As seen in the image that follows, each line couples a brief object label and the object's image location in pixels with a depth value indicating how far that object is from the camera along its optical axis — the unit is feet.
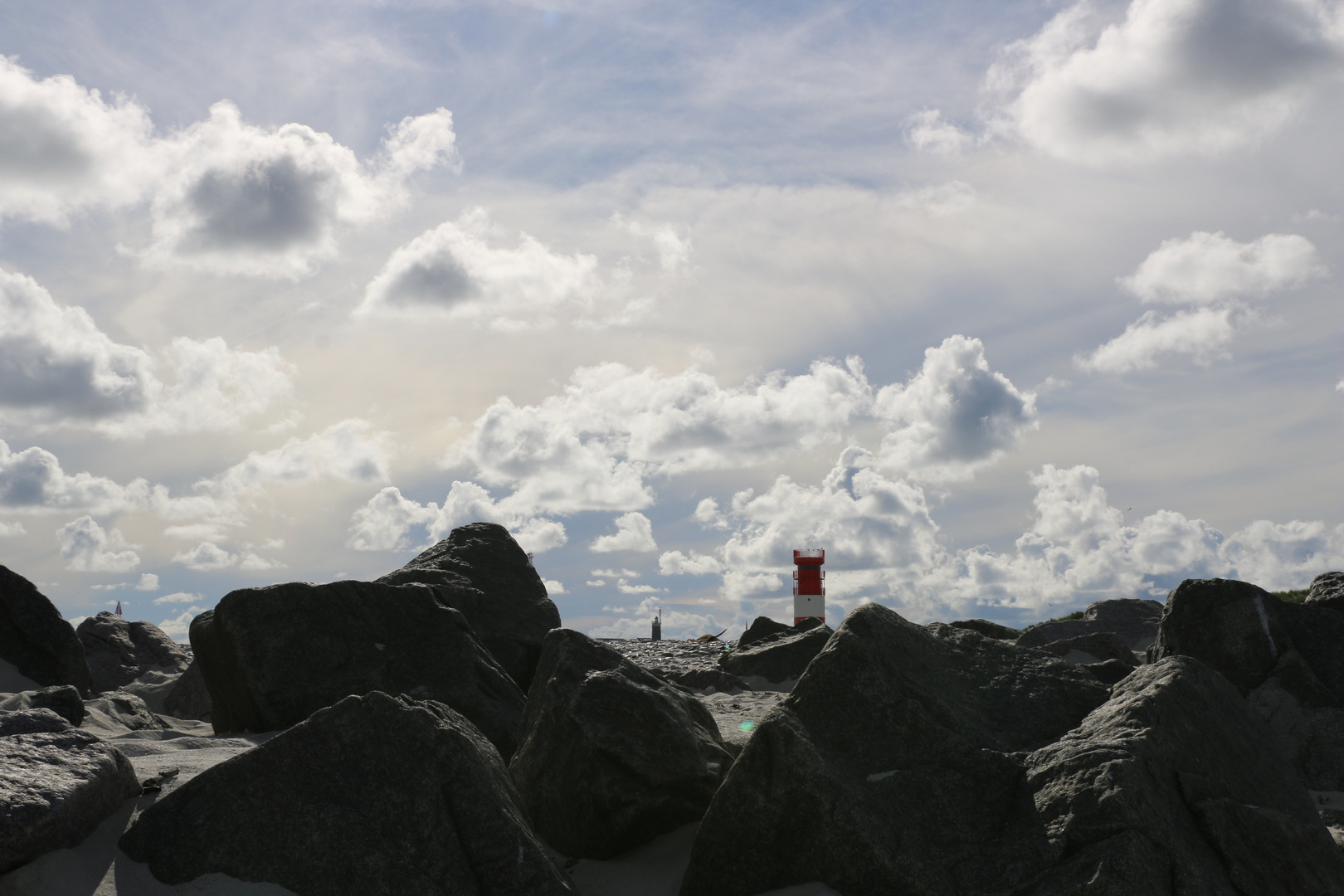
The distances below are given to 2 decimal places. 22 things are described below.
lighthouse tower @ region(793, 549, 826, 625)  133.90
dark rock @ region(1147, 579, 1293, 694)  31.09
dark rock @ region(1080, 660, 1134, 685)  26.16
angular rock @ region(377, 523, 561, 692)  36.98
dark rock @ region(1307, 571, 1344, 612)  35.27
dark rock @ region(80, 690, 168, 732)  30.42
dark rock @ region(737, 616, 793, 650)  67.77
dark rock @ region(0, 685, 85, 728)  26.17
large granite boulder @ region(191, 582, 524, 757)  27.37
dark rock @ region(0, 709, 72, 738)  17.67
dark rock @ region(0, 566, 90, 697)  37.88
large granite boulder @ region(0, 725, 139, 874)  14.69
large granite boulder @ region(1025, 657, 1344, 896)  15.98
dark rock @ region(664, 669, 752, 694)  44.32
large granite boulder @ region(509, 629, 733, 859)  19.51
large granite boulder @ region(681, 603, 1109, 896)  16.90
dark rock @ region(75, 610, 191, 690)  58.49
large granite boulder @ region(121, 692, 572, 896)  15.97
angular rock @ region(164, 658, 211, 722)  44.45
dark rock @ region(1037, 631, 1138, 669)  47.37
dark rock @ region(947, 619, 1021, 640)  48.83
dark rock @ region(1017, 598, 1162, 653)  62.85
